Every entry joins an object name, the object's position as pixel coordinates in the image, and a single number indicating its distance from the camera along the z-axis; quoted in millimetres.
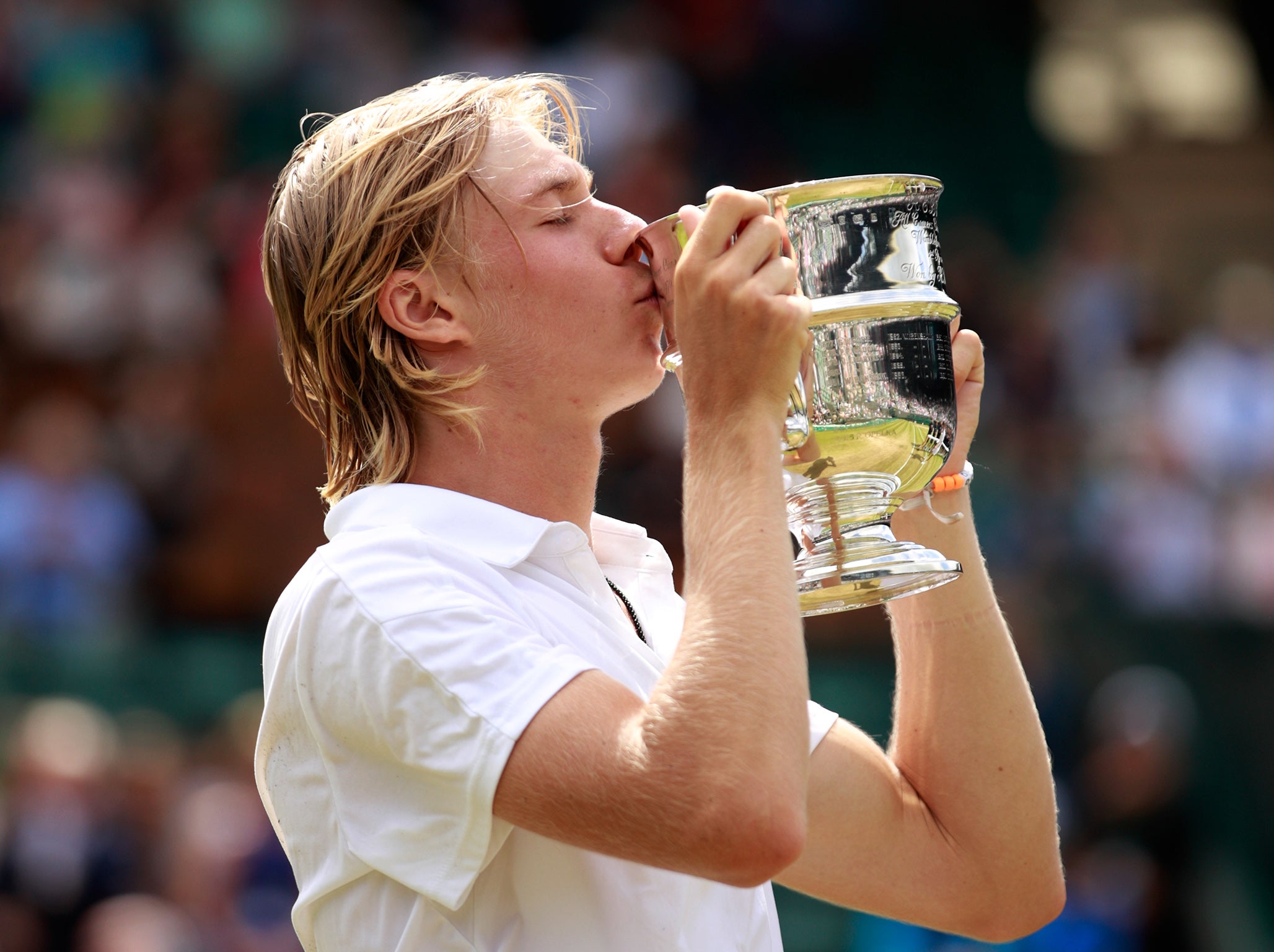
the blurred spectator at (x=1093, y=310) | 14734
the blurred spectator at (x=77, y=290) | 12656
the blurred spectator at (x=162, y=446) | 11875
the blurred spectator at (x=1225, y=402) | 13516
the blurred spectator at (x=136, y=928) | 8852
